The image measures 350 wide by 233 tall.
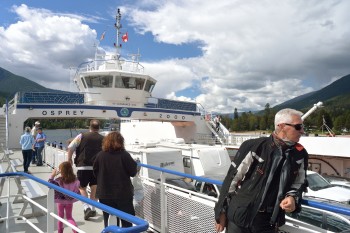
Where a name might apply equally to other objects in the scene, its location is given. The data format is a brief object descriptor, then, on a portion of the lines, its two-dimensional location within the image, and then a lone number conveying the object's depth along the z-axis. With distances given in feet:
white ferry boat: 13.89
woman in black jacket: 12.64
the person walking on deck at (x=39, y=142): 38.83
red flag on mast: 94.68
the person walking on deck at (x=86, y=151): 16.07
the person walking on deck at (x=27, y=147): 32.07
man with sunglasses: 7.11
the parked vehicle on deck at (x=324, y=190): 30.04
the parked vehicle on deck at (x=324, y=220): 15.93
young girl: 13.82
